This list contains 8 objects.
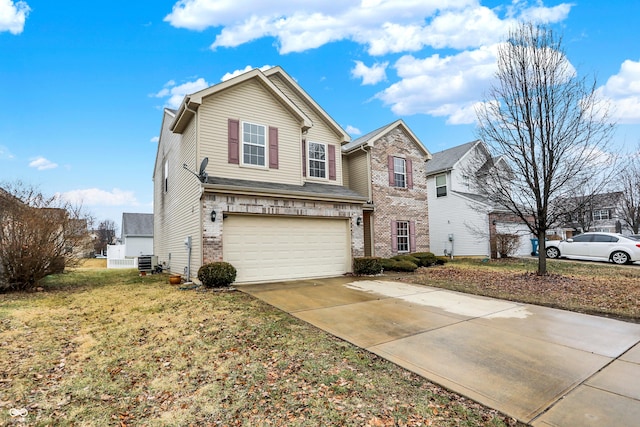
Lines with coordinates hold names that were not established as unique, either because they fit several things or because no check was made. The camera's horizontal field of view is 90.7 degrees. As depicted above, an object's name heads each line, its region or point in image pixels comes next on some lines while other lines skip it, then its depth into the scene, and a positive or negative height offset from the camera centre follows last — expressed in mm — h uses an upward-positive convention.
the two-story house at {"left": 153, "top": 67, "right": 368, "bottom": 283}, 10422 +1626
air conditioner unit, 16781 -1550
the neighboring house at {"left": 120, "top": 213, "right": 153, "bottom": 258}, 38625 -192
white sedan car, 15773 -1330
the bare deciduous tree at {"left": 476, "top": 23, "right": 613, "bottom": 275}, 10766 +3409
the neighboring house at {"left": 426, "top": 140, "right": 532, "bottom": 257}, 20734 +617
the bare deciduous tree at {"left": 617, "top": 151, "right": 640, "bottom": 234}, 21984 +2214
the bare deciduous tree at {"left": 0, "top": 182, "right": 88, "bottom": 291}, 10047 -10
